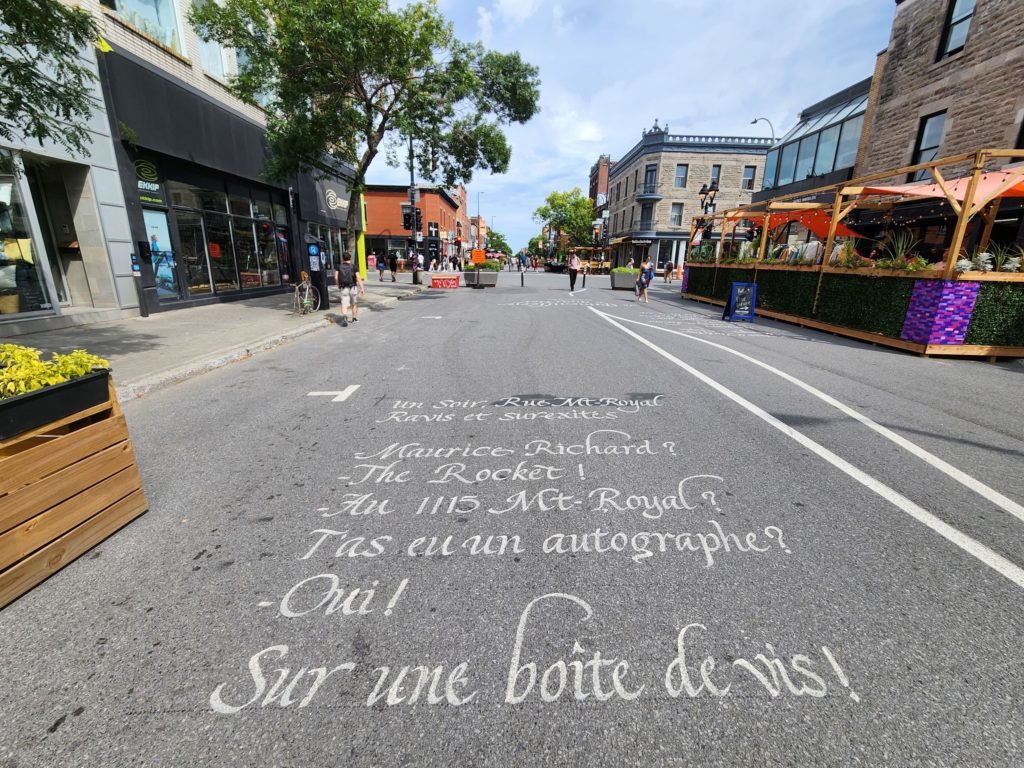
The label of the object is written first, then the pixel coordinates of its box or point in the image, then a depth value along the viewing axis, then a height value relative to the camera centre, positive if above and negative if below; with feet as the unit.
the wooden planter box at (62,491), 7.64 -4.34
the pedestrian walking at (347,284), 38.45 -2.28
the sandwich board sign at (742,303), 44.58 -3.67
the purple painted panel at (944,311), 27.84 -2.55
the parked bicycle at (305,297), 41.96 -3.71
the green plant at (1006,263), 28.17 +0.42
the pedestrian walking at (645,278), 62.03 -2.09
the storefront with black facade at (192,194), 37.06 +5.83
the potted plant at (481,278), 88.33 -3.61
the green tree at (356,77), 37.52 +16.49
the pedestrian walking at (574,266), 79.00 -0.91
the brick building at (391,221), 162.50 +12.26
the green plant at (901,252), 31.55 +1.00
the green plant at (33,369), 8.03 -2.17
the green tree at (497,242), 504.92 +18.89
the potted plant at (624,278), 90.33 -3.20
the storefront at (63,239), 30.12 +0.81
